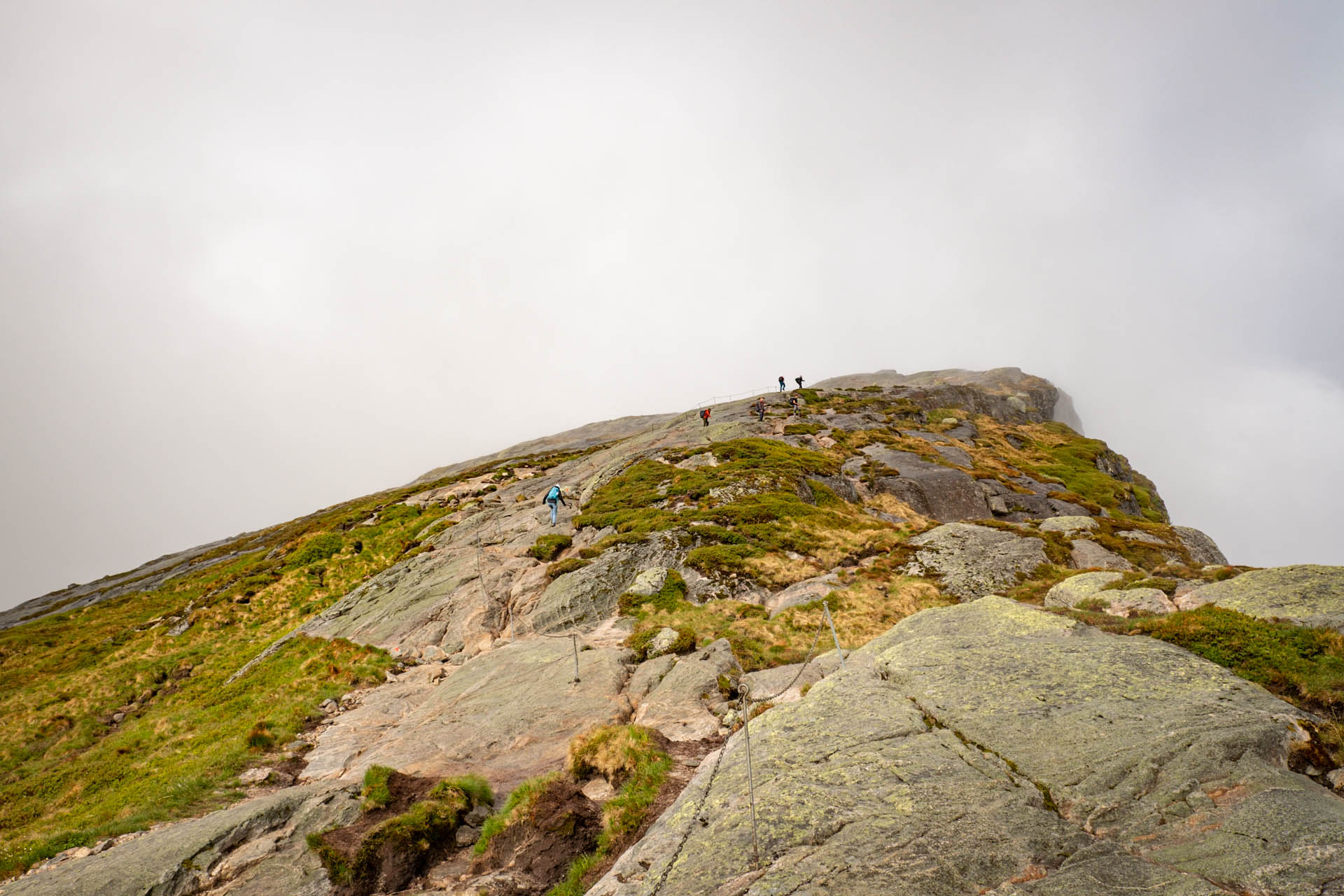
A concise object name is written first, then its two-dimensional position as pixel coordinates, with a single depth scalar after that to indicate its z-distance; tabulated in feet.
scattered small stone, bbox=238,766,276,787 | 66.33
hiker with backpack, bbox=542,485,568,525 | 158.71
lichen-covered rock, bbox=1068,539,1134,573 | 112.47
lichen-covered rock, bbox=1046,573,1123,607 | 74.13
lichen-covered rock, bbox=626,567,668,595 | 110.73
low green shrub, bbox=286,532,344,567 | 172.76
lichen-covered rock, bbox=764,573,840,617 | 101.43
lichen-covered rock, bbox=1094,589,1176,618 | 63.16
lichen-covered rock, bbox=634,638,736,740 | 62.90
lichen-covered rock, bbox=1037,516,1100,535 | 130.69
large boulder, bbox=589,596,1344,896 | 28.09
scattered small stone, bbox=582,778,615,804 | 51.65
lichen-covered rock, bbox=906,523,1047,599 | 106.93
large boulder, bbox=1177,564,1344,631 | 50.78
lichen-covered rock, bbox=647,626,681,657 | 85.19
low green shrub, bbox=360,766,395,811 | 52.95
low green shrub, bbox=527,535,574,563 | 135.09
